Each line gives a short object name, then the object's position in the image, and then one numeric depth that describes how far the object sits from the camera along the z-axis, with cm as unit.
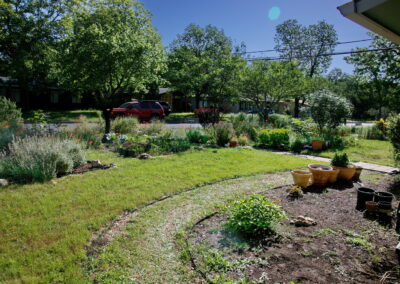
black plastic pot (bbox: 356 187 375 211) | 429
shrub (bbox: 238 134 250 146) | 1104
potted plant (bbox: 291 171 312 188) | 521
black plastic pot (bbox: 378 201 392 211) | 389
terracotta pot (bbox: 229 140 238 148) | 1038
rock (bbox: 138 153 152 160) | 758
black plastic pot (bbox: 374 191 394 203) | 421
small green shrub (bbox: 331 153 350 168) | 593
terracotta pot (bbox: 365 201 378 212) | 400
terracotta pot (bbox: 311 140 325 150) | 1033
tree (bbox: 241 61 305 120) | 1692
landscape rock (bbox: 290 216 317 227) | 358
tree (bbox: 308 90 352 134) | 1195
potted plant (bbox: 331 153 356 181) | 587
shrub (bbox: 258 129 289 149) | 1069
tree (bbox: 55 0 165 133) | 941
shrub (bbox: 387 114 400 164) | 613
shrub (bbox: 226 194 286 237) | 324
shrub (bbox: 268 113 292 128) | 1551
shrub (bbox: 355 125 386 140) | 1551
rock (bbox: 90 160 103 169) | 640
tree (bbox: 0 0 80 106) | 2119
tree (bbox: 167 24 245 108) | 1752
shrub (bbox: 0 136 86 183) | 521
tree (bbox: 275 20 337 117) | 3634
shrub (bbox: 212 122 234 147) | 1052
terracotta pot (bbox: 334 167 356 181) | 587
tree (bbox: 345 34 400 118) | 2177
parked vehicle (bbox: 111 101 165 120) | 1781
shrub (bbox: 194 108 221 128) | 1295
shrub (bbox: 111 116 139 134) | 1170
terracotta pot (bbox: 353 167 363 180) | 603
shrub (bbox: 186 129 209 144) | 1033
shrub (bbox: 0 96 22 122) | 981
